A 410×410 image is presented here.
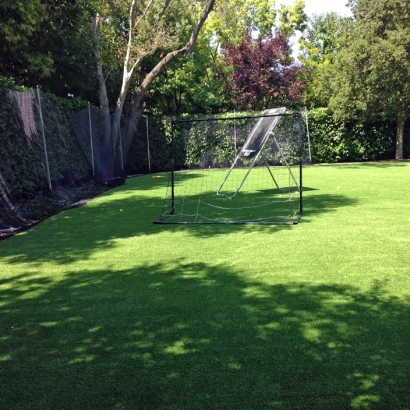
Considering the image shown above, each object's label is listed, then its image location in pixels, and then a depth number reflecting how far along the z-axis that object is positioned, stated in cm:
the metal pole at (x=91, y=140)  1320
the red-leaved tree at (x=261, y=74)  2519
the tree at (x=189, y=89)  2331
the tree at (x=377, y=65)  1827
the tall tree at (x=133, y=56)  1565
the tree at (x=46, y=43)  1159
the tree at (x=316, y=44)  3198
